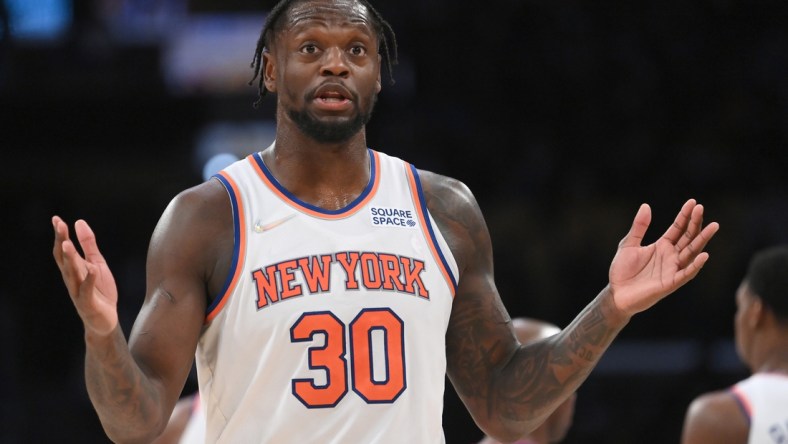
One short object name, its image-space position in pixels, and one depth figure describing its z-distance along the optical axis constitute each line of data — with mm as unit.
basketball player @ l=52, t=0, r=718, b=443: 6312
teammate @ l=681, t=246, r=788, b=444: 9367
